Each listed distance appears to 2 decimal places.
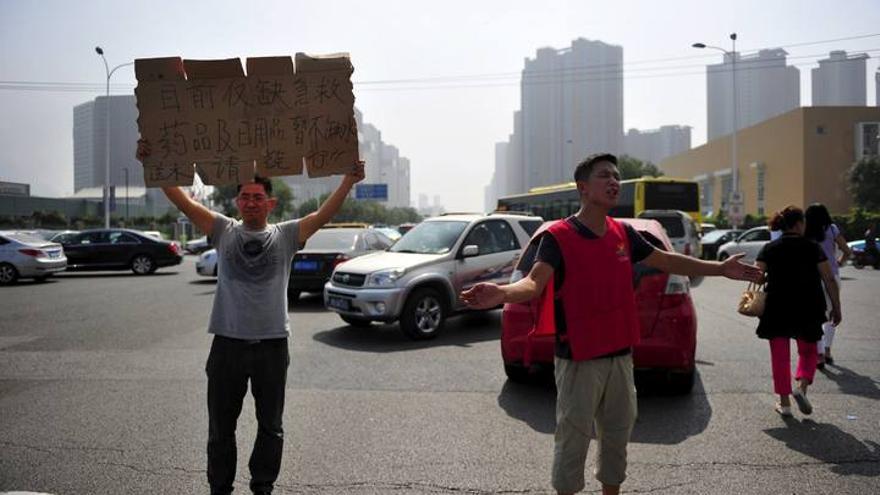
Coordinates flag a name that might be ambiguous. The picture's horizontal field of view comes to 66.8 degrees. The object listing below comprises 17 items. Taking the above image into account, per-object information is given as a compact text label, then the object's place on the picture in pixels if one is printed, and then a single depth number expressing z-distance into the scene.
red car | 5.79
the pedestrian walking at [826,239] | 6.44
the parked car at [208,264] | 18.52
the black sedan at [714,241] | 28.14
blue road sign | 65.12
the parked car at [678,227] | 19.36
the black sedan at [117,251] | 22.03
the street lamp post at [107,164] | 37.12
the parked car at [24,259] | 18.42
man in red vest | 3.14
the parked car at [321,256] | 13.33
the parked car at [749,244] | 23.45
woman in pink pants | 5.42
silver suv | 9.11
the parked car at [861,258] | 25.77
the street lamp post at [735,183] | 34.36
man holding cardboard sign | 3.47
